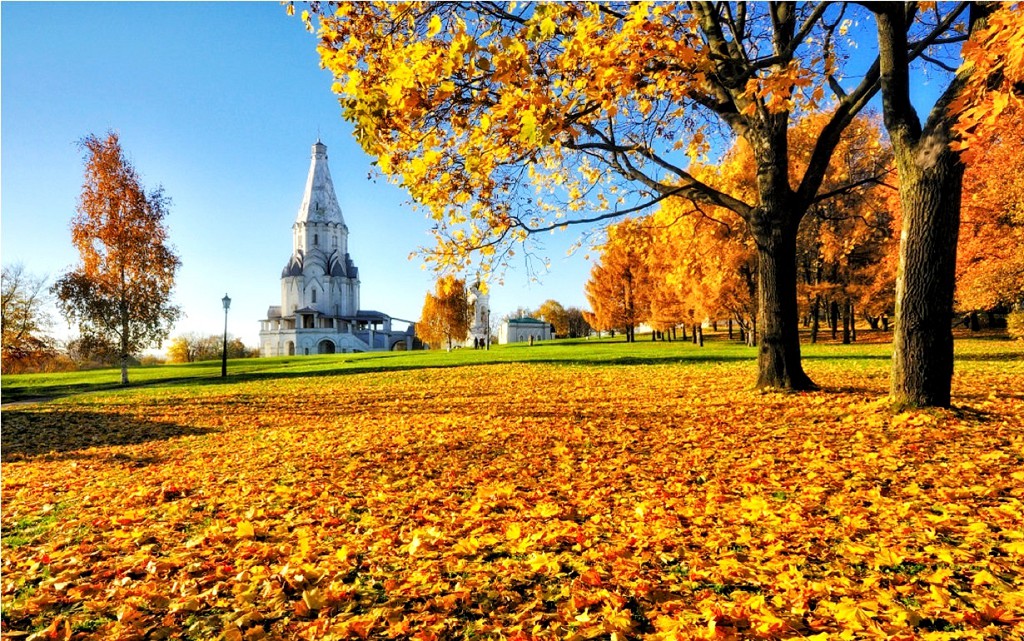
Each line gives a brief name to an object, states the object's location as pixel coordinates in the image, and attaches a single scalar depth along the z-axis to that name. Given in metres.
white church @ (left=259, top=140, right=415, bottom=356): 79.94
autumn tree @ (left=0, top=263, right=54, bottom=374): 27.80
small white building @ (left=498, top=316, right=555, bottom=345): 91.50
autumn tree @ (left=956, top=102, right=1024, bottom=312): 20.08
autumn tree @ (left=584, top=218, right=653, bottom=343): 39.03
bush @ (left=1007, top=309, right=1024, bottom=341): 19.33
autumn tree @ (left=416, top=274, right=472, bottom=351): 47.59
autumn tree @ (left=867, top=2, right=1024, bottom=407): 6.48
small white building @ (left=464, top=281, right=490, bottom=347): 68.23
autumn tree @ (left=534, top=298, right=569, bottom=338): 98.75
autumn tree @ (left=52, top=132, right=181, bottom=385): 23.45
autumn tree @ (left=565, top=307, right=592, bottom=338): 103.56
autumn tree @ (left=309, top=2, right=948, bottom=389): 4.56
